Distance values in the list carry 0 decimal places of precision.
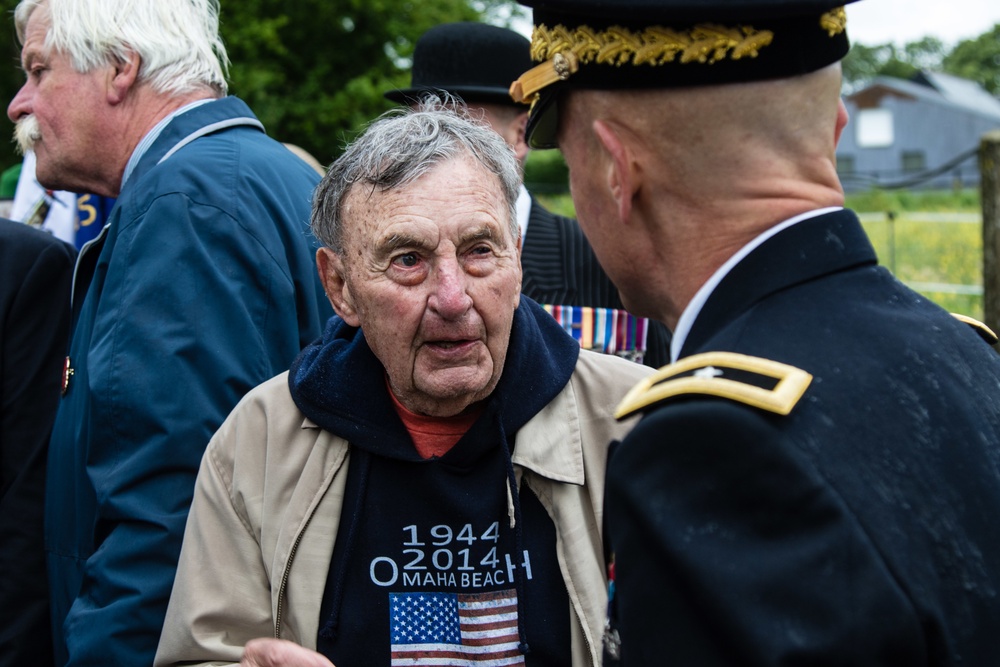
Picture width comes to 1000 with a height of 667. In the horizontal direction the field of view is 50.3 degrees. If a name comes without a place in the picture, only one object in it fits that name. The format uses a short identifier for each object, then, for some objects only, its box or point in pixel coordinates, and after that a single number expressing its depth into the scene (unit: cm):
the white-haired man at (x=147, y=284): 231
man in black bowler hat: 340
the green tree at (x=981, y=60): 7675
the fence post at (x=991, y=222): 566
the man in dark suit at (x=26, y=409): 277
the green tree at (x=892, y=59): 8262
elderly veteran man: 214
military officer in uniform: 115
